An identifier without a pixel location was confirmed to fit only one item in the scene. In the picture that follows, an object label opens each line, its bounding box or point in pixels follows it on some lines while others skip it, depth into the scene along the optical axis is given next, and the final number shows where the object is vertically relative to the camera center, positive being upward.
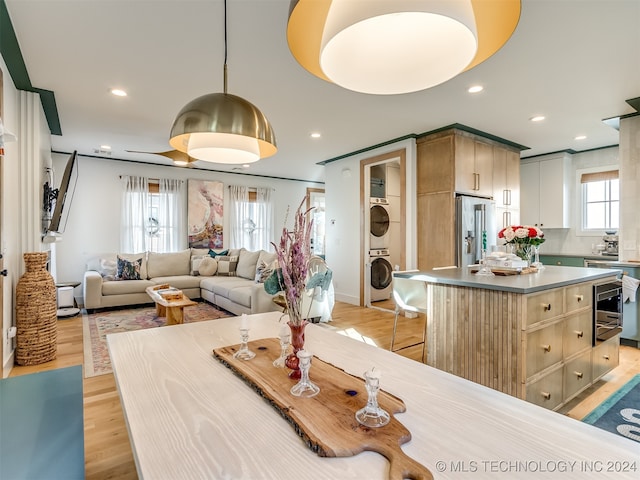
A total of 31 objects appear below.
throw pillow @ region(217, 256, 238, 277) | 6.11 -0.50
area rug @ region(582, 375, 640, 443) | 2.07 -1.15
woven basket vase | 3.00 -0.67
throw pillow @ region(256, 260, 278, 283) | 4.78 -0.44
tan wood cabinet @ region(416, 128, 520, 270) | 4.41 +0.81
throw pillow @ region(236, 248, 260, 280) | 5.71 -0.44
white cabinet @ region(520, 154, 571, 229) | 5.65 +0.81
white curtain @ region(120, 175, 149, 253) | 6.15 +0.45
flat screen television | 3.58 +0.42
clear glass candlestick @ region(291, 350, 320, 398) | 0.91 -0.41
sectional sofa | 4.55 -0.66
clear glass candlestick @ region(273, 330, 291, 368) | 1.17 -0.37
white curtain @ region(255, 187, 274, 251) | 7.68 +0.50
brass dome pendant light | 1.13 +0.40
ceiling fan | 4.36 +1.06
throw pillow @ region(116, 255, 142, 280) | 5.46 -0.49
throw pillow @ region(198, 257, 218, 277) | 6.04 -0.49
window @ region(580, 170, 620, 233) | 5.36 +0.62
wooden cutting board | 0.70 -0.43
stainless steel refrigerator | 4.42 +0.16
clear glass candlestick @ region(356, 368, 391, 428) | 0.79 -0.41
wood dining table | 0.66 -0.44
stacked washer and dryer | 5.71 -0.18
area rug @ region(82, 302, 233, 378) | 3.04 -1.07
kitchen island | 1.98 -0.59
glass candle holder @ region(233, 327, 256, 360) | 1.24 -0.41
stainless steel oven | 2.57 -0.56
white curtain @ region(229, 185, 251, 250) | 7.29 +0.55
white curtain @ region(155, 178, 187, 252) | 6.49 +0.43
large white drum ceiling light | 0.81 +0.51
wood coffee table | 3.86 -0.80
